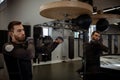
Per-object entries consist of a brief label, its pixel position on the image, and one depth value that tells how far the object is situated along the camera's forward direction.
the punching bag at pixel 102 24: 1.71
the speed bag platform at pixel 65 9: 1.23
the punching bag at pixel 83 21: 1.48
